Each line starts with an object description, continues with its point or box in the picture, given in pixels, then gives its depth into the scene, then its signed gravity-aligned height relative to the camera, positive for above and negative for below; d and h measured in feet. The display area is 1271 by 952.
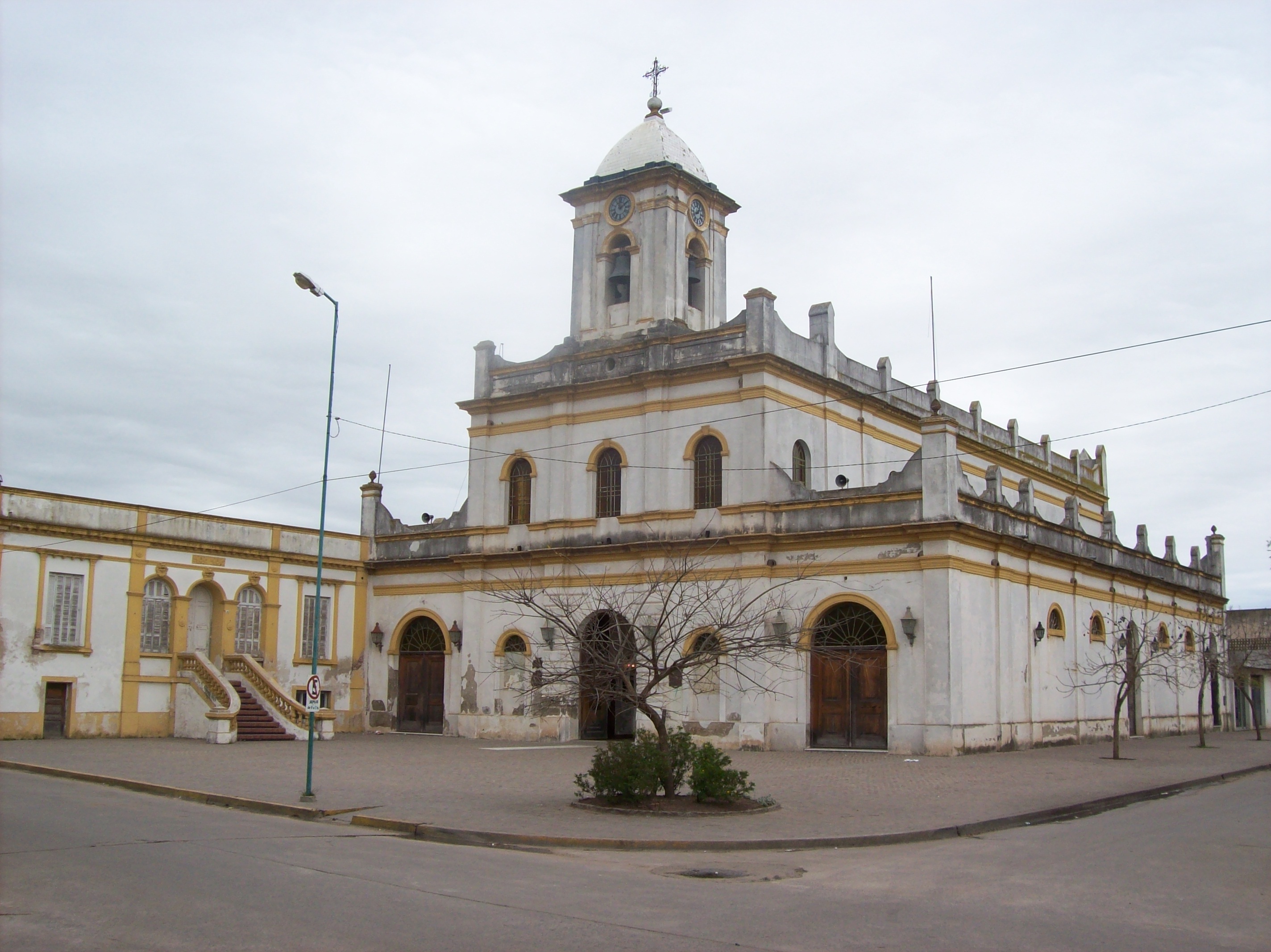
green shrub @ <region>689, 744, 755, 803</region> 53.11 -5.67
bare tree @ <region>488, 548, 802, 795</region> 58.23 +1.68
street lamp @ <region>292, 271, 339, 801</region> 60.34 +13.36
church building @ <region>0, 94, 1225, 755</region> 89.51 +7.58
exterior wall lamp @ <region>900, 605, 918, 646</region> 87.04 +1.95
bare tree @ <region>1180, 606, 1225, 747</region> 120.06 +0.66
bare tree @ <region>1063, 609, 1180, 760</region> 93.15 -0.46
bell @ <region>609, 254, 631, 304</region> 109.91 +33.53
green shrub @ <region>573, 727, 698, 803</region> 53.42 -5.32
